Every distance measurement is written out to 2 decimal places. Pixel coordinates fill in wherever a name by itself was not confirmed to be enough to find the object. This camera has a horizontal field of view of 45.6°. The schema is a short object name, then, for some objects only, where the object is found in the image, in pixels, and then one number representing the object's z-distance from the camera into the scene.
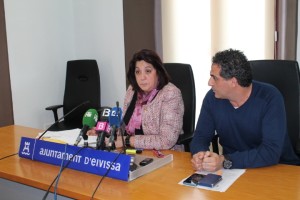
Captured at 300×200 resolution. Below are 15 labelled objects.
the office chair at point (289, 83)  1.85
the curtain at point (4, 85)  3.25
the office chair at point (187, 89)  2.25
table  1.22
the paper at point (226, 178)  1.26
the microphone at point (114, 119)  1.34
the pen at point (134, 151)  1.65
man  1.47
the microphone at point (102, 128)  1.37
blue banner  1.36
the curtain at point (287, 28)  2.58
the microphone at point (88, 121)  1.33
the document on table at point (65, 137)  1.80
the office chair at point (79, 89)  3.31
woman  1.84
